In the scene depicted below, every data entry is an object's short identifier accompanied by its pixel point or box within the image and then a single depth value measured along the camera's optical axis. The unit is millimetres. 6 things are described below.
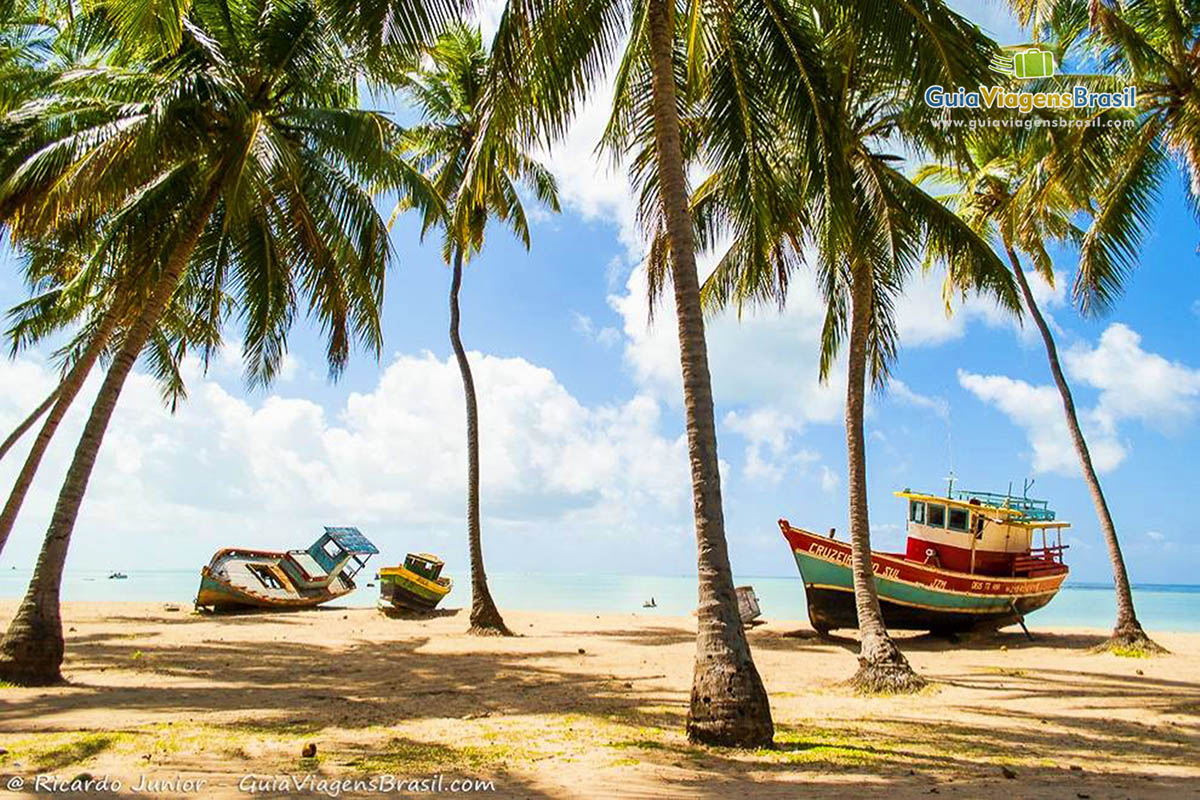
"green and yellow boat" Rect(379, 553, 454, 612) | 22609
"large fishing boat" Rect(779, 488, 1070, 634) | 17484
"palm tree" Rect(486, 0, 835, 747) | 6891
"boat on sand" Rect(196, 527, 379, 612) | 22469
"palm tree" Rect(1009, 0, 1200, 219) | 11289
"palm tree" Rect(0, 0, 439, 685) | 10828
